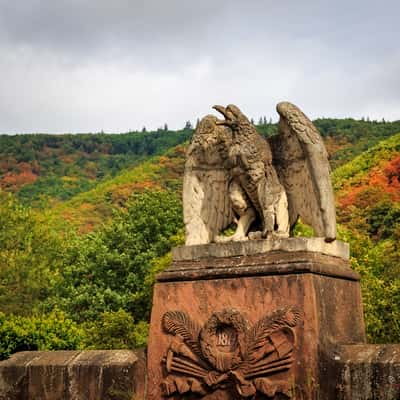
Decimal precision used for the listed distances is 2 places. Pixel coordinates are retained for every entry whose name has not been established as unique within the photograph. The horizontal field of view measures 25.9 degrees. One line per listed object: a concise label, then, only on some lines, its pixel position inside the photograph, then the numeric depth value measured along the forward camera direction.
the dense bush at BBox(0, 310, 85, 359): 16.03
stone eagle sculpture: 8.61
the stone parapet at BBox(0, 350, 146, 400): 8.82
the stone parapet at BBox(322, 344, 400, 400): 7.52
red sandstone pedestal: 7.87
